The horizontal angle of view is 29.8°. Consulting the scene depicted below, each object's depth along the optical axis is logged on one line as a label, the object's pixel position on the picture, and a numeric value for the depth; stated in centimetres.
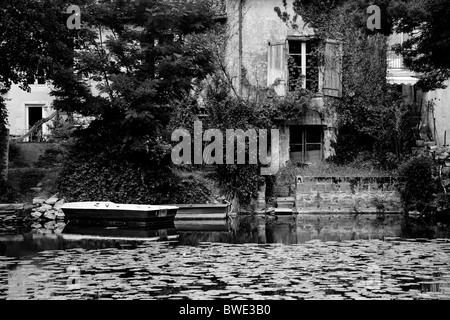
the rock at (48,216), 2969
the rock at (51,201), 2986
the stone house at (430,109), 3359
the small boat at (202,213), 2937
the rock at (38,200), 3000
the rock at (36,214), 2946
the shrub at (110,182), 2978
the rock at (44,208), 2977
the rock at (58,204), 2972
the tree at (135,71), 2958
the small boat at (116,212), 2603
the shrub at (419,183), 2975
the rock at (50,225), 2704
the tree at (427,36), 2442
